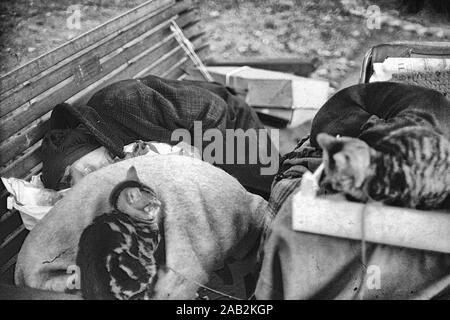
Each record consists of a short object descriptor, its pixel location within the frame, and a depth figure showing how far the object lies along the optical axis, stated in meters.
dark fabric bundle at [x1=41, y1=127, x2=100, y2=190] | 2.04
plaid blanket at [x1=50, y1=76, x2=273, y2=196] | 2.17
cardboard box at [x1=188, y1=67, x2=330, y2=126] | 3.24
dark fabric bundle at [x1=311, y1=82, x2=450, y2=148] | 1.55
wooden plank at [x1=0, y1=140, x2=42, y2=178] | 2.04
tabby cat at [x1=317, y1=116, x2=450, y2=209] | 1.19
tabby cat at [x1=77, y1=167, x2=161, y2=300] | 1.49
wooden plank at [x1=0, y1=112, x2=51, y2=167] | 2.03
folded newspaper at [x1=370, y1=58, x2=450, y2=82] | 2.21
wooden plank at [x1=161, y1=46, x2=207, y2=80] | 3.46
